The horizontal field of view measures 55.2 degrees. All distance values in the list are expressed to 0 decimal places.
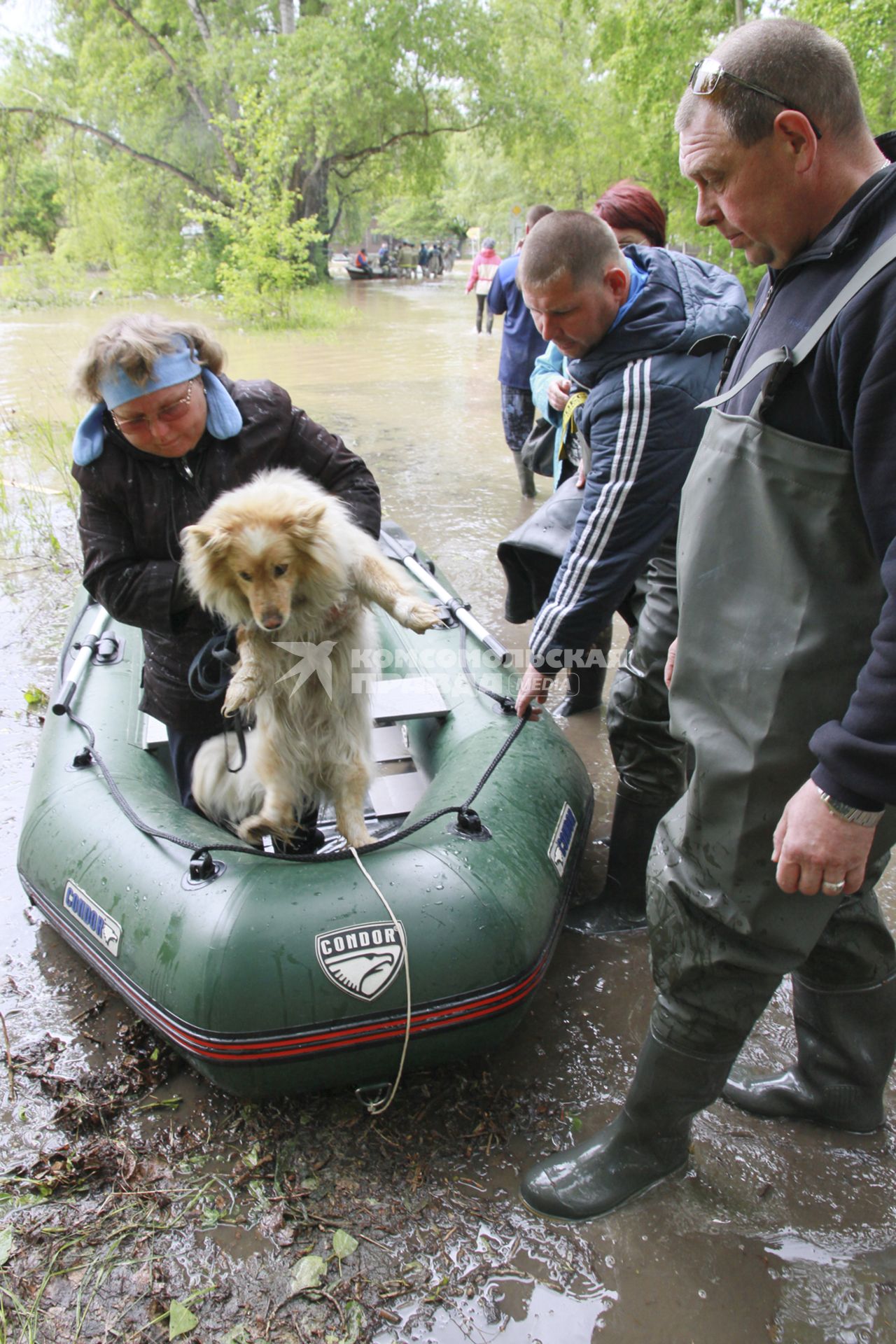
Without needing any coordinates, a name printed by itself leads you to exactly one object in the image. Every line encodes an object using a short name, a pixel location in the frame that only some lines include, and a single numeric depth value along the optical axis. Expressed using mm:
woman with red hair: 3934
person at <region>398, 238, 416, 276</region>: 43688
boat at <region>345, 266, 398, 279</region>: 38500
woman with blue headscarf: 2396
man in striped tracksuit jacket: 2336
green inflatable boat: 2221
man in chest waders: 1298
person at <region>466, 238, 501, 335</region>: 15743
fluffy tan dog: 2490
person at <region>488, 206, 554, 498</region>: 6383
